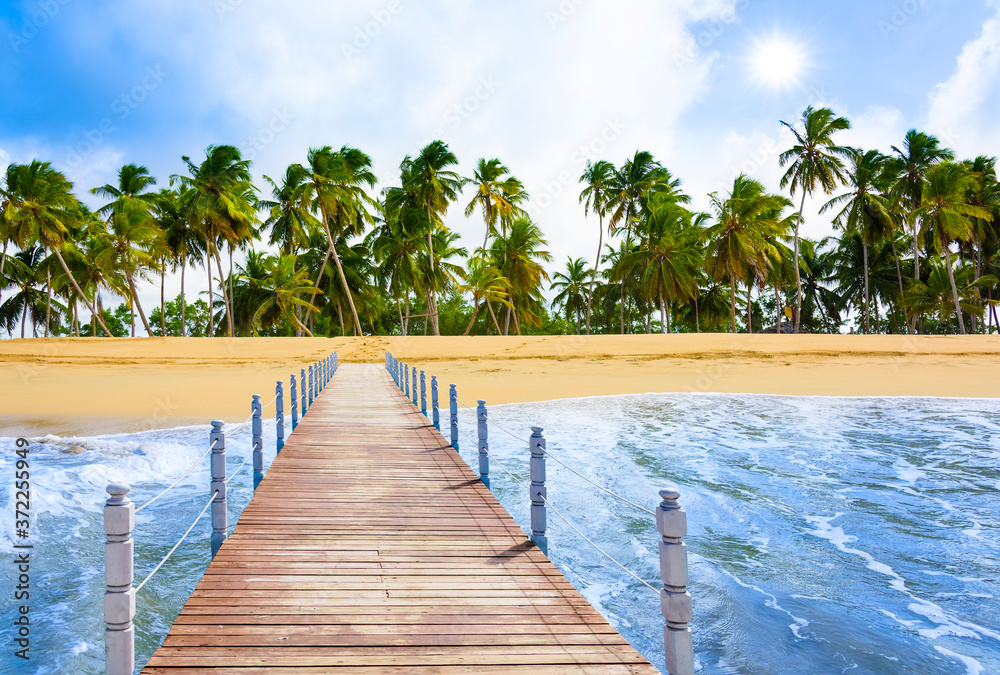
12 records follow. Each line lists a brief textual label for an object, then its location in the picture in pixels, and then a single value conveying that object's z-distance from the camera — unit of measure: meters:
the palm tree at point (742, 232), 35.34
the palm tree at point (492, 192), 42.50
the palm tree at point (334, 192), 37.91
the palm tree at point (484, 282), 39.31
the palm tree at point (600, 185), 47.34
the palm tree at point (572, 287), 53.09
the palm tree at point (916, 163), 40.22
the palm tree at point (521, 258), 42.56
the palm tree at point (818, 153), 39.12
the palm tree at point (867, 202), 40.22
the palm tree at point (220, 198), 36.03
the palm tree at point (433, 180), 40.56
